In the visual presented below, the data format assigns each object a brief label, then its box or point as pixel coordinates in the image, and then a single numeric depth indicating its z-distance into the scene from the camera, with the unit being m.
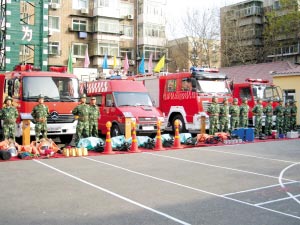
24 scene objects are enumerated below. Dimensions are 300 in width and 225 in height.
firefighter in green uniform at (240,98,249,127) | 17.61
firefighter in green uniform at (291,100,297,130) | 19.08
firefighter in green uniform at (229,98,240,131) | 16.95
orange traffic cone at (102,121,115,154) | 12.40
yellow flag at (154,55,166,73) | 25.94
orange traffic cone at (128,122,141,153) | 12.78
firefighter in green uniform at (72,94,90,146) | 13.41
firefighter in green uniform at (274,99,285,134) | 18.42
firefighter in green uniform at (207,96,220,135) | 16.14
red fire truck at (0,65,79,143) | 13.57
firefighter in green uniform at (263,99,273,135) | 17.98
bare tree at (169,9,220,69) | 40.84
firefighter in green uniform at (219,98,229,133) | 16.52
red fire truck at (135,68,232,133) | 17.41
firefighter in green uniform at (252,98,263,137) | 17.48
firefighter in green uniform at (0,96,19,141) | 12.37
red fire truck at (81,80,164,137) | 15.57
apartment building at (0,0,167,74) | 40.94
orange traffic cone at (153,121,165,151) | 13.38
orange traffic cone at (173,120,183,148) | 13.91
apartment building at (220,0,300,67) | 42.97
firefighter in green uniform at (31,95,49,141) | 12.62
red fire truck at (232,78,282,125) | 20.92
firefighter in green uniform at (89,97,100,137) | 13.82
